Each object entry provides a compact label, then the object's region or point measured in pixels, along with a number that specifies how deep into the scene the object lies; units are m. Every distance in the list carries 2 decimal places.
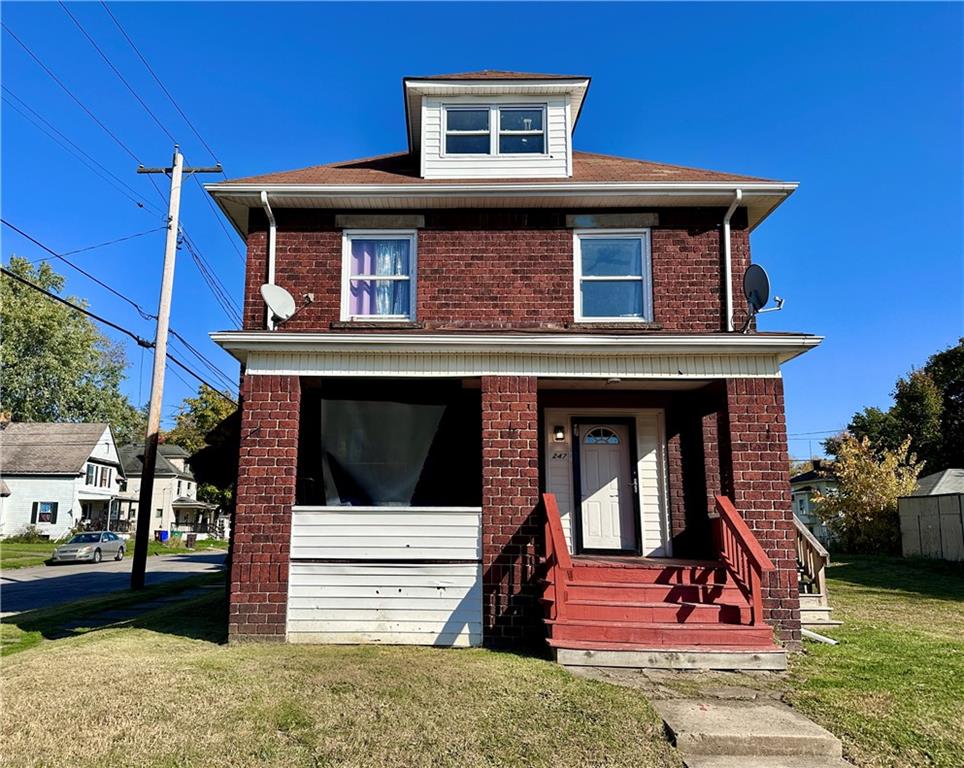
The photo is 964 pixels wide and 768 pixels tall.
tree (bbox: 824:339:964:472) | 33.44
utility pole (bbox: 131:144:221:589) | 15.04
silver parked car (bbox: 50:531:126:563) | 27.16
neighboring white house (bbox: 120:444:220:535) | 52.25
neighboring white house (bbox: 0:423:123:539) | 39.47
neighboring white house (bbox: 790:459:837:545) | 39.75
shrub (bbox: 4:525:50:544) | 37.62
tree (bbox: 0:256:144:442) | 46.81
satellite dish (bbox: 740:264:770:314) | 8.69
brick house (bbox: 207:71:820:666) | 7.90
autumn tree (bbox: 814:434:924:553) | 24.52
